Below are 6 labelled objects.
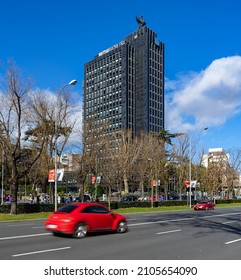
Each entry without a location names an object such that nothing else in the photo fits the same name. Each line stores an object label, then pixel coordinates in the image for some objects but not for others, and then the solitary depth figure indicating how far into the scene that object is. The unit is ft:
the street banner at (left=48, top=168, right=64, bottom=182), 103.45
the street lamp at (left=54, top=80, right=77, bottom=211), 99.08
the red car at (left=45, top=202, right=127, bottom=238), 50.44
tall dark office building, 482.28
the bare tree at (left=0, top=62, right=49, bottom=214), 105.29
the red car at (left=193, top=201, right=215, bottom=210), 148.15
